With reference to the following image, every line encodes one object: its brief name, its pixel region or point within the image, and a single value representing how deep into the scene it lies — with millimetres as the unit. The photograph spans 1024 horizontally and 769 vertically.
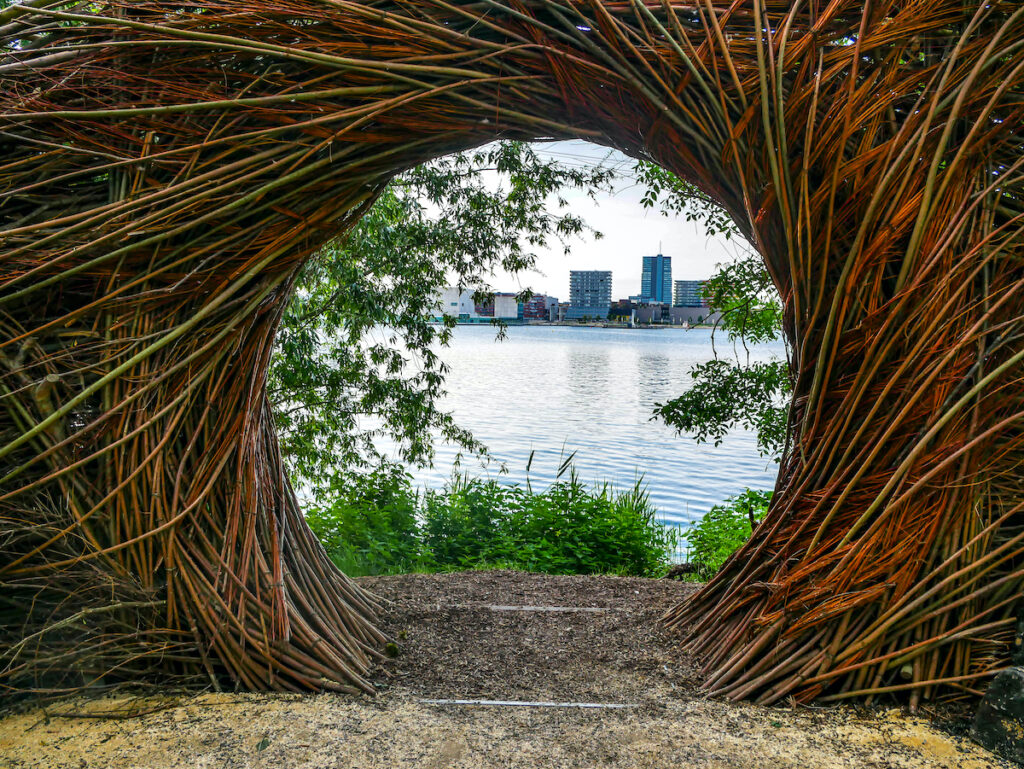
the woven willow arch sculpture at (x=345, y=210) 1851
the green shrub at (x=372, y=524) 5148
